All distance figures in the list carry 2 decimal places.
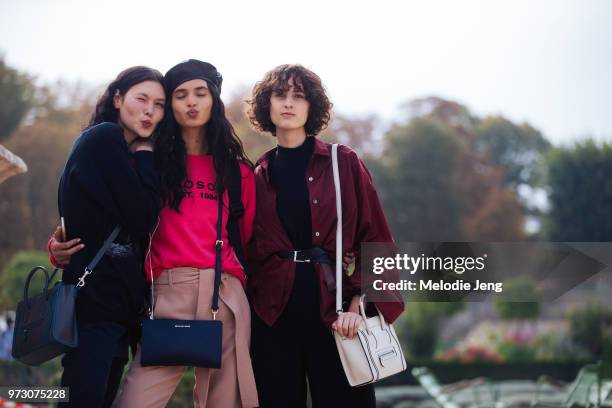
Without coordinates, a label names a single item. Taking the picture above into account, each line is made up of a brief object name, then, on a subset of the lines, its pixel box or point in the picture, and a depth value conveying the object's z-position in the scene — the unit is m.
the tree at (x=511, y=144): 45.41
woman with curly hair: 3.63
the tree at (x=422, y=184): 31.73
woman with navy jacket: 3.18
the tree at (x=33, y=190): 25.91
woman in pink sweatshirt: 3.44
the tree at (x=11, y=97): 28.12
